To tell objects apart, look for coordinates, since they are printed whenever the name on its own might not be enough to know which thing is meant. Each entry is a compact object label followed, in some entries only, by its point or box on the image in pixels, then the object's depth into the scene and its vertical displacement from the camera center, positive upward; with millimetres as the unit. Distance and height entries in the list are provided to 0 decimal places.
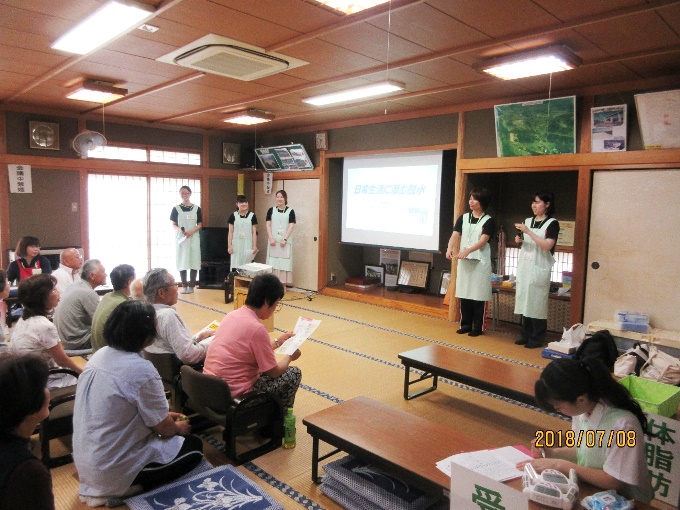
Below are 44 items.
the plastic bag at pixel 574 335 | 4199 -1064
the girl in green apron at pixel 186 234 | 7047 -429
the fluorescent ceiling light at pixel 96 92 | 4719 +1148
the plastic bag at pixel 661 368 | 3004 -968
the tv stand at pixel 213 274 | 7473 -1072
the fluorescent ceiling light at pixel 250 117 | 6082 +1187
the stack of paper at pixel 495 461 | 1708 -930
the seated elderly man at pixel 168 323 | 2670 -663
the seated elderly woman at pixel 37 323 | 2486 -644
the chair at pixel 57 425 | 2350 -1105
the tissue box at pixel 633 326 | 4030 -930
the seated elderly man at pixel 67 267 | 4188 -585
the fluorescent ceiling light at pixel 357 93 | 4555 +1200
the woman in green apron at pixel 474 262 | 4953 -523
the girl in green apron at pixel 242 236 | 7074 -434
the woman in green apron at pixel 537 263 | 4555 -473
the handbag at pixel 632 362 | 3262 -996
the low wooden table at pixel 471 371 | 2828 -1028
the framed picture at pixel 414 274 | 6824 -909
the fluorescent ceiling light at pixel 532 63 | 3311 +1111
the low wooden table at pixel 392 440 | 1869 -1020
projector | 5695 -753
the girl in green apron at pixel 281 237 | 6961 -443
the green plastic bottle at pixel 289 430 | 2689 -1257
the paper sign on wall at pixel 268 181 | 7953 +438
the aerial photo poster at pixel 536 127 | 4562 +870
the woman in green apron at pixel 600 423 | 1528 -692
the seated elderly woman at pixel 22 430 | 1108 -583
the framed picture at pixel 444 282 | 6435 -956
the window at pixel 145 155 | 6801 +742
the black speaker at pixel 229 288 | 6379 -1098
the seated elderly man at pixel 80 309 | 3199 -723
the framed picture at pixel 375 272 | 7426 -974
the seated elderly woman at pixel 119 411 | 1848 -815
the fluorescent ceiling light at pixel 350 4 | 2652 +1160
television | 7508 -605
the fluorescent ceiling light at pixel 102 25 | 2838 +1170
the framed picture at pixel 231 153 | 8117 +910
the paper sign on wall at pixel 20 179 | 6039 +275
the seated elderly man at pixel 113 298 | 2729 -555
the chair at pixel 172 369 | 2775 -972
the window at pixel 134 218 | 6918 -223
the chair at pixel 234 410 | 2365 -1076
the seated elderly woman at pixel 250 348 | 2434 -729
